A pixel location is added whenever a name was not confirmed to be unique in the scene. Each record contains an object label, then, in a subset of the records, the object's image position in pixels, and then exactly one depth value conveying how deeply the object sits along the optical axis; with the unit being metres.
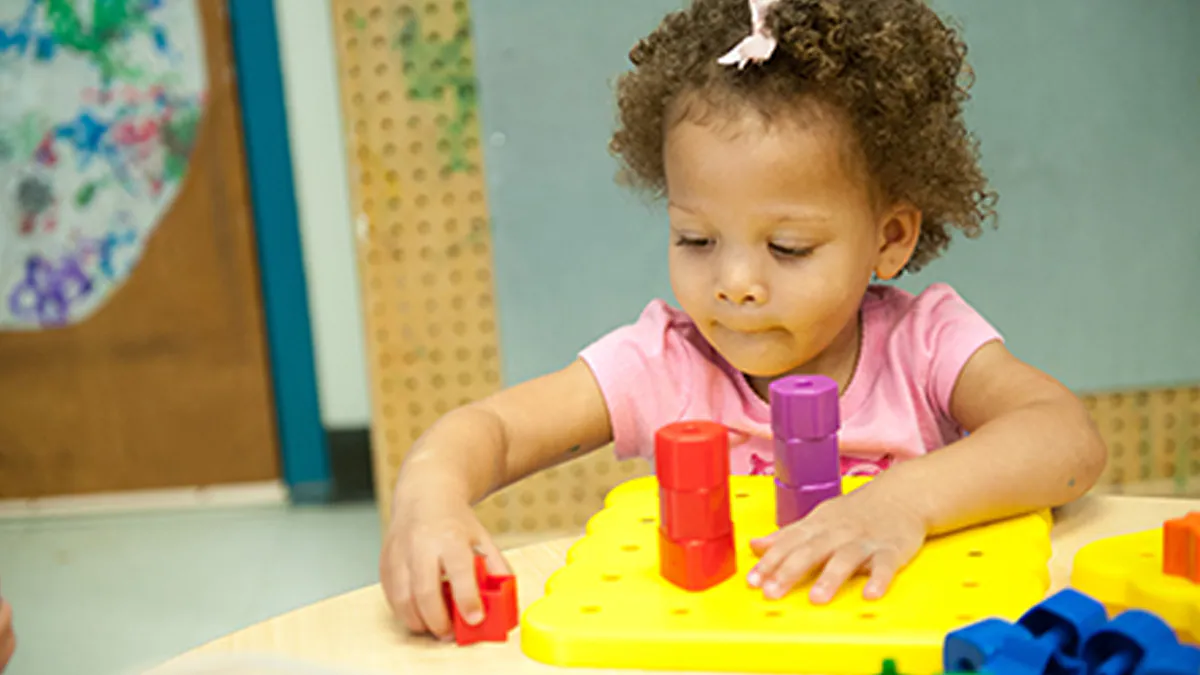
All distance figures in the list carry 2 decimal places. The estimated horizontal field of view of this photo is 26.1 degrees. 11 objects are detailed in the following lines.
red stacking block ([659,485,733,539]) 1.29
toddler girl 1.36
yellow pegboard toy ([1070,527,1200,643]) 1.26
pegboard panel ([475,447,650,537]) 2.65
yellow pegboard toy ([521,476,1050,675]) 1.25
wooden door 3.11
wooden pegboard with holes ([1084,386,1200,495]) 2.58
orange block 1.27
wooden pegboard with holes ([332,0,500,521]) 2.45
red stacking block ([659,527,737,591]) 1.30
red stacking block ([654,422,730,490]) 1.27
